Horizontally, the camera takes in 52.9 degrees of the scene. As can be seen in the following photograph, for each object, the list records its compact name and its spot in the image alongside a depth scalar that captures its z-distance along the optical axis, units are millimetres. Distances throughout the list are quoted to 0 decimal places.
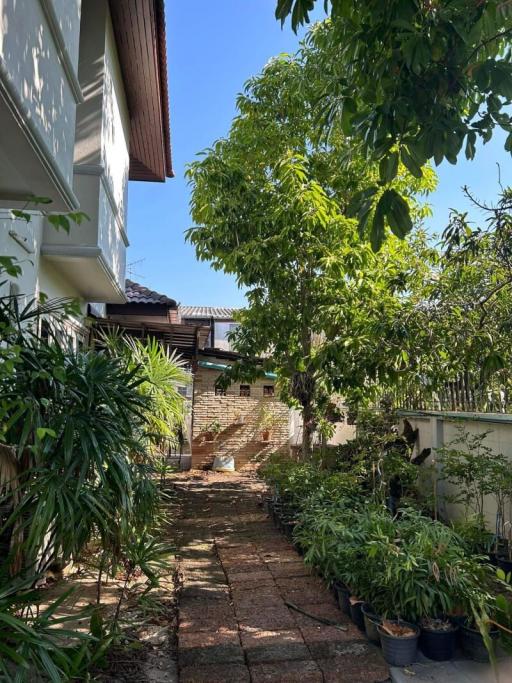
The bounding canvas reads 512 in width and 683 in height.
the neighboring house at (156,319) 8888
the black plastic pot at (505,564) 4723
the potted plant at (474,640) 3398
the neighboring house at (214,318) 23089
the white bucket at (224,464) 12422
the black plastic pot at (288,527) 6498
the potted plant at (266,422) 13016
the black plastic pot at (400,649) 3369
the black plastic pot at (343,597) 4105
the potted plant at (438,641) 3434
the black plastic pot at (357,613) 3861
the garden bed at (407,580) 3432
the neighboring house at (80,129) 2969
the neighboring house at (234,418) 12797
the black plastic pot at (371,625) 3619
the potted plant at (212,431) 12750
